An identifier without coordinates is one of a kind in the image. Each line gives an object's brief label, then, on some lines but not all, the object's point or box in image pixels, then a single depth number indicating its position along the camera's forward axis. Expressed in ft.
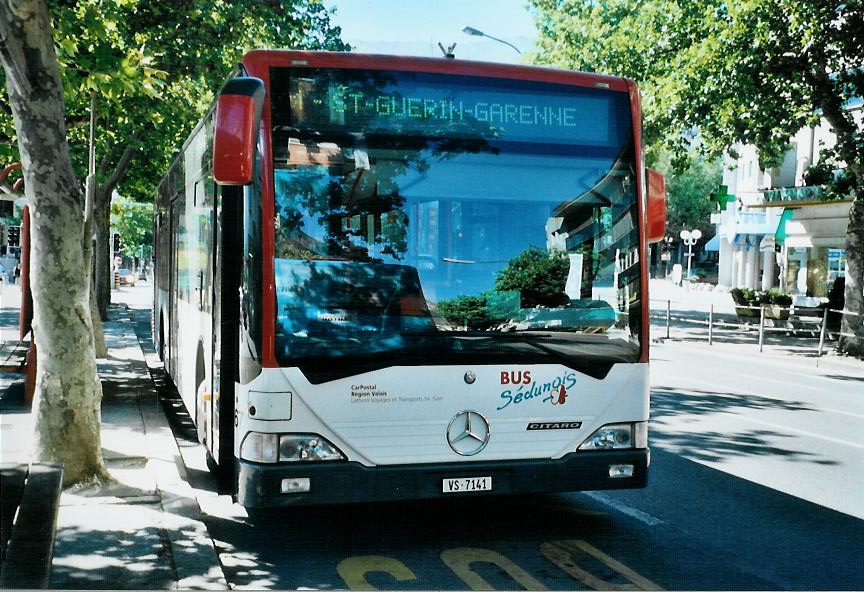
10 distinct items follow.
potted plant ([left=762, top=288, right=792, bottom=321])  89.40
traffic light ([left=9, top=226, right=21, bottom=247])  134.66
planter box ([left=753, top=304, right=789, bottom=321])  88.02
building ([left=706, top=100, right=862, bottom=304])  119.96
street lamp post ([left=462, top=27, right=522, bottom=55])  87.61
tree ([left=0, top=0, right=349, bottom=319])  33.99
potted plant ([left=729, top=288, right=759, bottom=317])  94.99
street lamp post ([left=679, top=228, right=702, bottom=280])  180.77
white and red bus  18.22
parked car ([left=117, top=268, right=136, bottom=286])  228.63
